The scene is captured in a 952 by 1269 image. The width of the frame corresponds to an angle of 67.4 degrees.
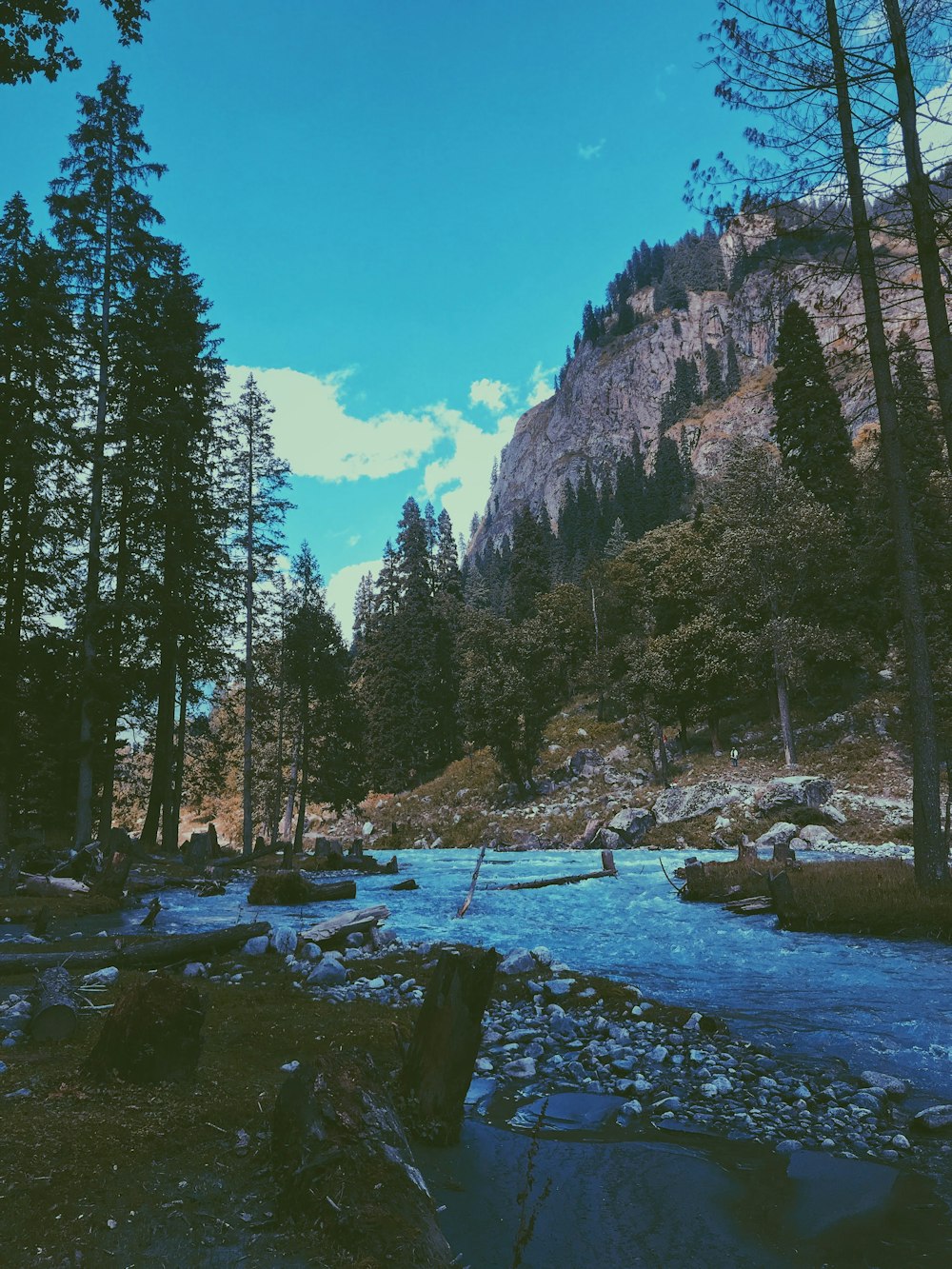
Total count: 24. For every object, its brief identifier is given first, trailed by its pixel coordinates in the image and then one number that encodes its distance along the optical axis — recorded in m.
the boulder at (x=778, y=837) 27.67
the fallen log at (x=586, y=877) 19.92
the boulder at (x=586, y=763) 48.65
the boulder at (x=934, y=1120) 4.78
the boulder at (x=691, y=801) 35.03
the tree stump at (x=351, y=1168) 2.92
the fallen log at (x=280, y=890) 16.50
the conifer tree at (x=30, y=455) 20.88
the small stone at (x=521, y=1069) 5.99
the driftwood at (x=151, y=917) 11.87
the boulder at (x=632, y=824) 33.53
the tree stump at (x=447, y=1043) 4.80
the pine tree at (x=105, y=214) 22.06
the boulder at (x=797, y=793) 31.23
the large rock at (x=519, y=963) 9.09
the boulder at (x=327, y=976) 8.44
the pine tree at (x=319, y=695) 39.34
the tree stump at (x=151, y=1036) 4.61
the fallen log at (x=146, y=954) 8.10
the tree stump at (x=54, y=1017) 5.49
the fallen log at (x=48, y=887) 15.02
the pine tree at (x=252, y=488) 31.47
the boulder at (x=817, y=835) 27.12
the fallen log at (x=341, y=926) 10.73
